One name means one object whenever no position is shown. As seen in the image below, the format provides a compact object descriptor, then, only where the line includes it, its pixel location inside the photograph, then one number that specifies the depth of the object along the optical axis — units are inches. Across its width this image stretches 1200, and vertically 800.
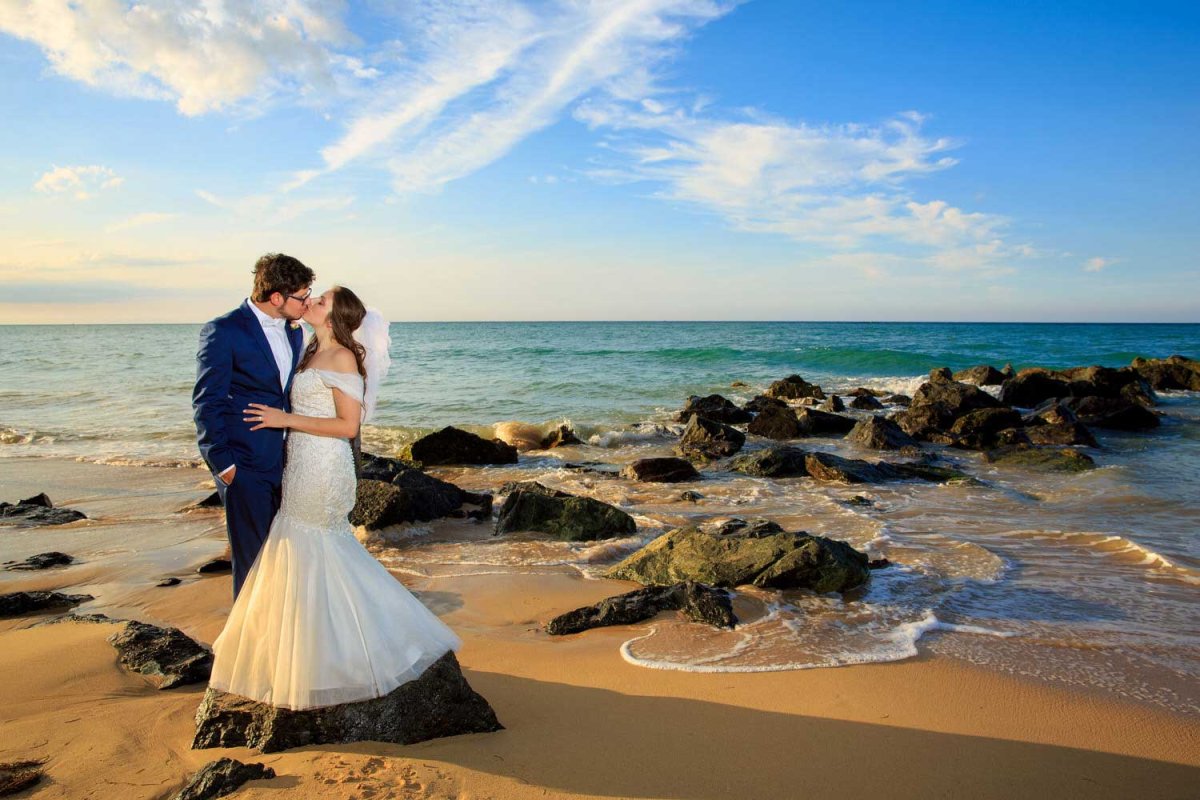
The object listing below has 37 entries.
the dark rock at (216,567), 285.9
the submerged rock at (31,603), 233.5
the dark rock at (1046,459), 525.0
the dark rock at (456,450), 560.7
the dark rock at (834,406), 857.7
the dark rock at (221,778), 127.1
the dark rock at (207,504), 403.5
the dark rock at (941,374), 1116.5
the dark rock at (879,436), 618.5
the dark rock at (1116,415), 722.2
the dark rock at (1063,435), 638.5
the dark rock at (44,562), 290.5
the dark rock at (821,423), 714.2
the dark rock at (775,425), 695.7
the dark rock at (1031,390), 910.4
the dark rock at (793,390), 1046.4
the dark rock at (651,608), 225.5
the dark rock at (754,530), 289.1
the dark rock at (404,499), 340.8
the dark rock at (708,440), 583.5
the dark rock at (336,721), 144.1
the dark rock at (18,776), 129.0
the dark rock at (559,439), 672.4
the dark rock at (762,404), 726.7
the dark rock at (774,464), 510.3
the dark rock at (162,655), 178.9
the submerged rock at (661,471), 491.5
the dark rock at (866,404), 953.5
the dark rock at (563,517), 336.8
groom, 148.1
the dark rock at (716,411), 780.6
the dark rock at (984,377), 1175.0
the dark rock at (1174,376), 1082.7
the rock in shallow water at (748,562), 257.8
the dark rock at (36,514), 365.1
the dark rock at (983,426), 627.2
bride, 143.4
